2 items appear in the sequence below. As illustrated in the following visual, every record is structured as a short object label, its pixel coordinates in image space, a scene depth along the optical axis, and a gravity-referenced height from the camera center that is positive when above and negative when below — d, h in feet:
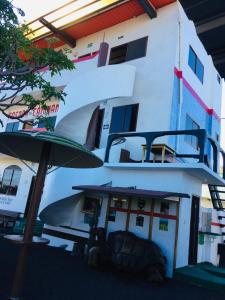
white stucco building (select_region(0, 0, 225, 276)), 32.81 +14.64
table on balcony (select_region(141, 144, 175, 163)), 35.27 +10.05
